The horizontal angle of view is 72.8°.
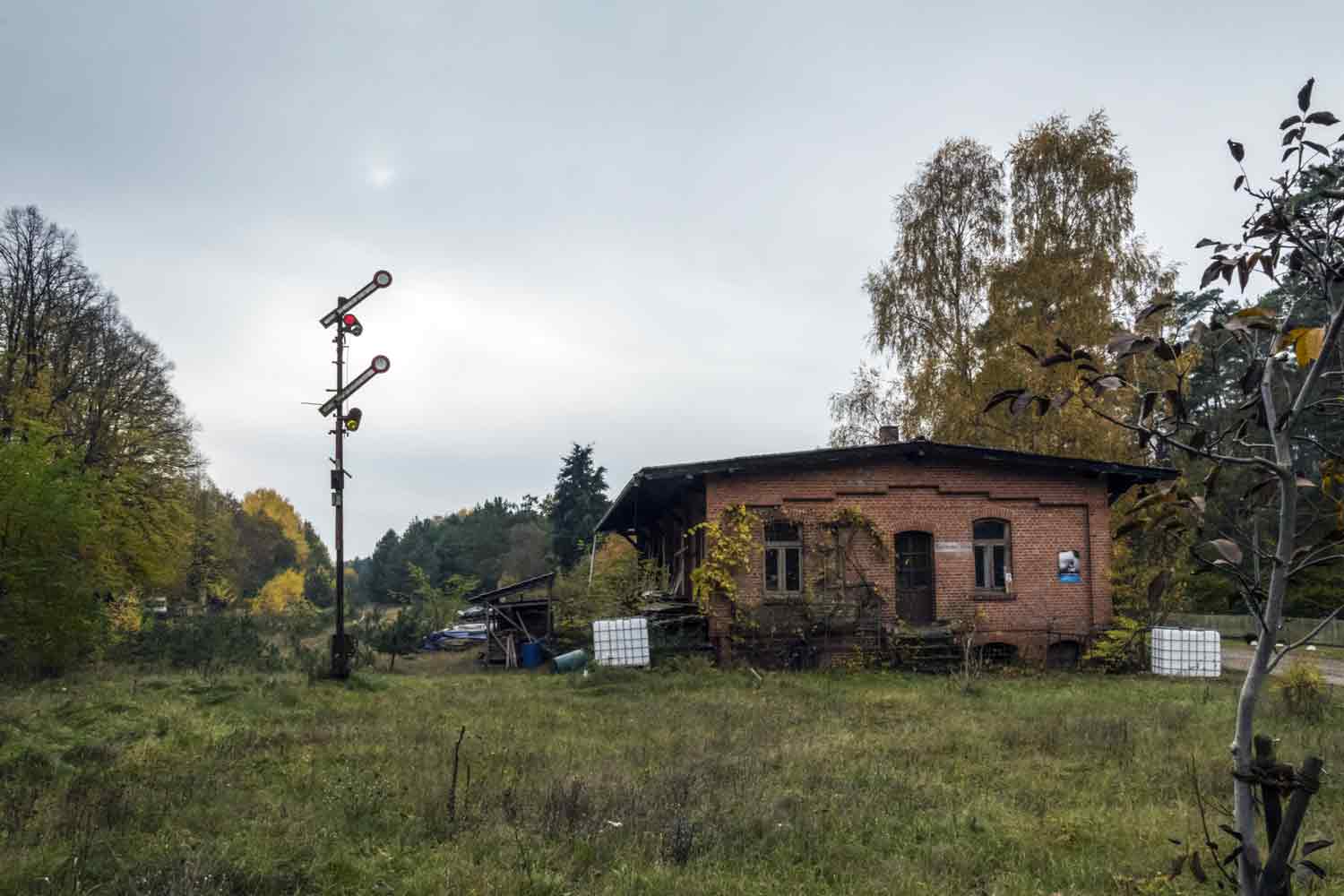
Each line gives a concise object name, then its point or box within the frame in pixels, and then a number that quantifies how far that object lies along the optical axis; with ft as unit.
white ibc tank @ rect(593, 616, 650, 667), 59.52
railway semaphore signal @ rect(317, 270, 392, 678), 56.54
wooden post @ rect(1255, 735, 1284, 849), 11.97
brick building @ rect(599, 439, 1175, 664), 61.77
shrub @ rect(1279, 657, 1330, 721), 41.91
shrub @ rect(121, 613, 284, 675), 67.86
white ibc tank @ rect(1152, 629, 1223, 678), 60.08
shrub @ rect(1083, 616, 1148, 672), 60.39
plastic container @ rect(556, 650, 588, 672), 63.10
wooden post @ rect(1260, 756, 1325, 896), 11.03
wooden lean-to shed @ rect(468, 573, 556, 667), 71.87
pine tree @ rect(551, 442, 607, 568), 171.83
